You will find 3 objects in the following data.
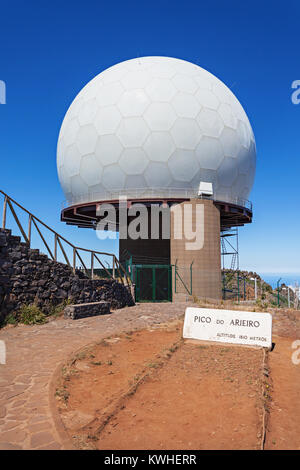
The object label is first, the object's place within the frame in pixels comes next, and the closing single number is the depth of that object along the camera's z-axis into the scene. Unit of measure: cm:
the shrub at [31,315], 1220
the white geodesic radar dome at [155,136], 2217
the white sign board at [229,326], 943
